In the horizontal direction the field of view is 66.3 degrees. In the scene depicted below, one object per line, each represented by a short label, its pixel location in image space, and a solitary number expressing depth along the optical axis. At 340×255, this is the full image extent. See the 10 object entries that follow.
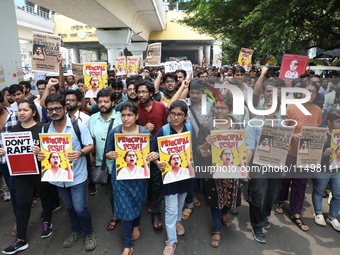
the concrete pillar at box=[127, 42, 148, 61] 26.72
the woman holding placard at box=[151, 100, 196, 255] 2.77
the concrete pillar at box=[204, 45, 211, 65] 40.00
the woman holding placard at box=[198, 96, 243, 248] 2.86
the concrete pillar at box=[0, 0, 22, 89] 6.76
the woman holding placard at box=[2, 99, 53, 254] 2.91
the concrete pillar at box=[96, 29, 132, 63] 16.19
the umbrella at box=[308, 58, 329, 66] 13.53
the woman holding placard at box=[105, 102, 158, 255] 2.84
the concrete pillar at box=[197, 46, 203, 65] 39.66
